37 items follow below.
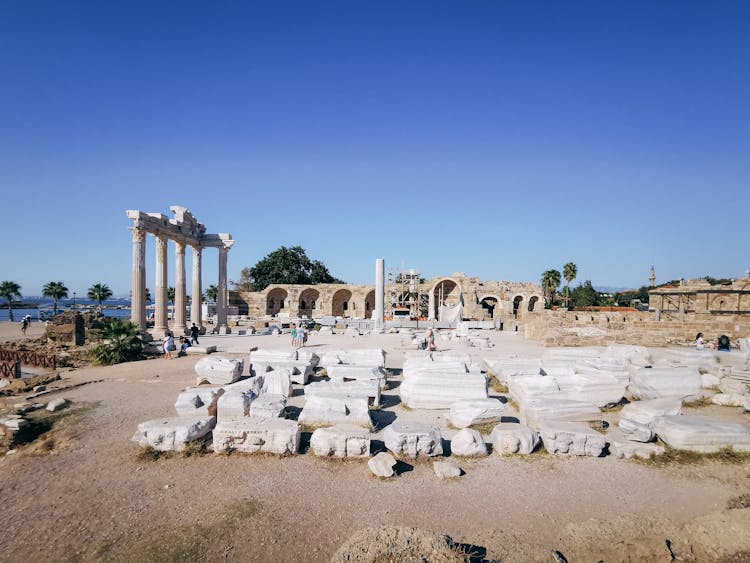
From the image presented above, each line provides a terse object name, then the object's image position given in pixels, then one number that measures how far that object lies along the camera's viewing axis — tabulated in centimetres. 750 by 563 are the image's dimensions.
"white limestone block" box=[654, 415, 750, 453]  590
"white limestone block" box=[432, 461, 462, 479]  526
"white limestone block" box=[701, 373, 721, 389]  980
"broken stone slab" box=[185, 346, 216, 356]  1480
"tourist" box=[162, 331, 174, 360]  1424
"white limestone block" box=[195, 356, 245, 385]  1007
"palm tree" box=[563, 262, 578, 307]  4291
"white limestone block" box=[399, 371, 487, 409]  820
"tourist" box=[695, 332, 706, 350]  1513
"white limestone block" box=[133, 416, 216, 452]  593
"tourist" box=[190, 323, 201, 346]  1768
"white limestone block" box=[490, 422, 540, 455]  593
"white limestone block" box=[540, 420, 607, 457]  588
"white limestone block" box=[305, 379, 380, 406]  769
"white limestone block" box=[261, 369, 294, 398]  887
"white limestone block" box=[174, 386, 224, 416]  709
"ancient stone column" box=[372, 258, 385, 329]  2655
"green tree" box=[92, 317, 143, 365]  1333
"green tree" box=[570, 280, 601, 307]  5479
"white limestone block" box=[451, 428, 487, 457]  587
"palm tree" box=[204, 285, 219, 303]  5231
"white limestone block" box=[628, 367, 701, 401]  870
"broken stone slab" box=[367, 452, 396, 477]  523
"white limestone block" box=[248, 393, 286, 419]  682
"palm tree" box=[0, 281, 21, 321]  4091
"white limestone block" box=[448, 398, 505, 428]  707
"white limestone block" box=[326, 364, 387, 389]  977
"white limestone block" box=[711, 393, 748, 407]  864
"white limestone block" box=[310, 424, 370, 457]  577
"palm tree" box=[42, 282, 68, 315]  4097
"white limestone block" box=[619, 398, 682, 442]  632
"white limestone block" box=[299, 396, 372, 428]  709
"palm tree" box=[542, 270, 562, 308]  4434
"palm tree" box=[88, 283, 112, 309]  4248
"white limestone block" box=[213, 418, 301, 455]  586
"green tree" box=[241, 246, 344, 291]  5150
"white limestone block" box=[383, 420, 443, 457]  578
